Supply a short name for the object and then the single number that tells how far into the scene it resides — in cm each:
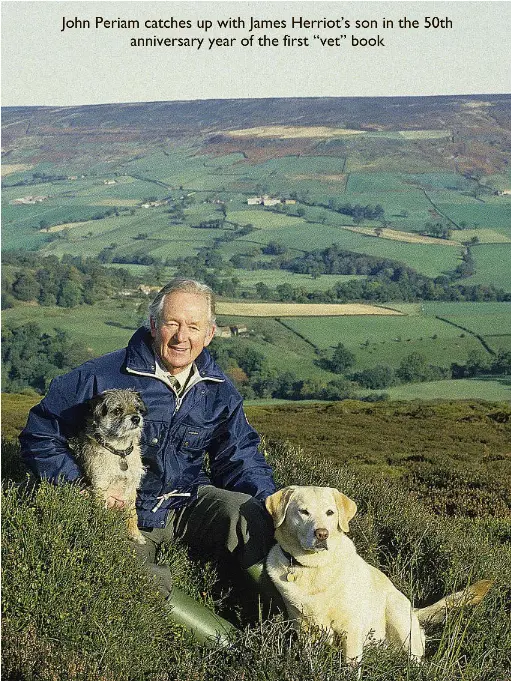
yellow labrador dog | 356
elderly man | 425
